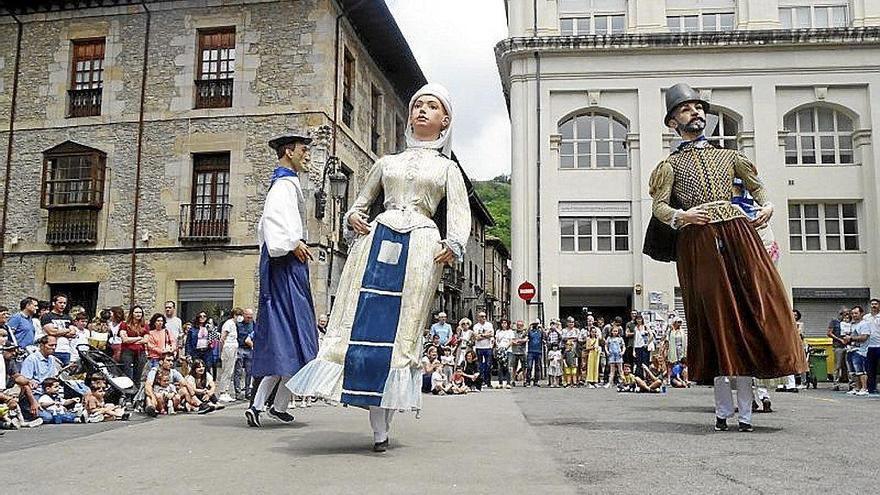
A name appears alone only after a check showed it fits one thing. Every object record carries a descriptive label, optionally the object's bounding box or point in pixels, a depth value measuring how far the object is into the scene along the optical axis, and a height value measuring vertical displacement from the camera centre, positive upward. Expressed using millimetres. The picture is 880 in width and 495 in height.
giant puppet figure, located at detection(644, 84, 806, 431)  5297 +463
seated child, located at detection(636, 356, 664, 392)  13695 -777
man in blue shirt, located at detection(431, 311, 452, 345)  16594 +131
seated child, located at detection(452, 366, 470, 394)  13852 -866
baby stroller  9555 -488
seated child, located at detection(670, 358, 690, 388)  15910 -783
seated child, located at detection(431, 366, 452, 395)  13656 -853
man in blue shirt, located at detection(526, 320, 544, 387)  17578 -356
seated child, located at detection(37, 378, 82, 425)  8641 -809
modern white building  23312 +6149
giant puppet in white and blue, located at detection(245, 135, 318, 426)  5965 +261
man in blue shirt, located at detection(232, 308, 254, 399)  12388 -227
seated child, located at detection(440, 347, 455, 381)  15133 -512
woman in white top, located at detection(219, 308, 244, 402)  12234 -274
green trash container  17359 -570
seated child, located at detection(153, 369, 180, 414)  9180 -716
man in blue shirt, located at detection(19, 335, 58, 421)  8562 -449
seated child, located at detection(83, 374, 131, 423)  8703 -843
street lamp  17359 +3963
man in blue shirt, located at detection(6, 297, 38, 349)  9992 +48
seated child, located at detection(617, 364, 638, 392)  14405 -852
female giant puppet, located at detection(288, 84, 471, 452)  4340 +343
